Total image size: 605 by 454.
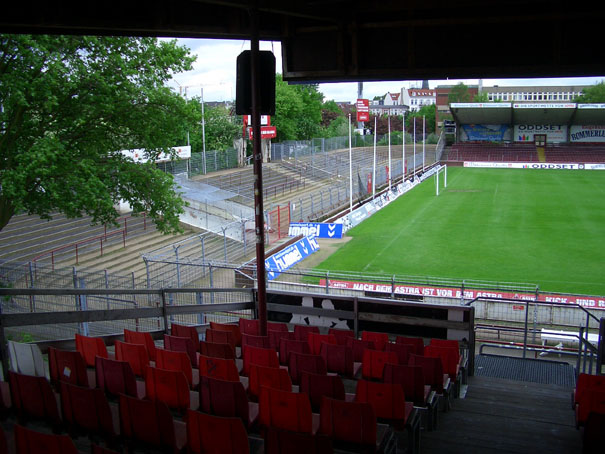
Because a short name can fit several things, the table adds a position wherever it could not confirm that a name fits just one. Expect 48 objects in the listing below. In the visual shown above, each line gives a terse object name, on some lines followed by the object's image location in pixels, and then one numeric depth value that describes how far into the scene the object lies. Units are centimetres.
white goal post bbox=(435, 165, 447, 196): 4612
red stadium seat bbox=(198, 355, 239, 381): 603
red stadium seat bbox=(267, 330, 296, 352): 859
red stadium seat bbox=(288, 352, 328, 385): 657
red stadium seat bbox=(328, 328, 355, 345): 846
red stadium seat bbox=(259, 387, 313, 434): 494
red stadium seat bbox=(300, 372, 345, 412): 563
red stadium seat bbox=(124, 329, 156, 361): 740
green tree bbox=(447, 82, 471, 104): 11131
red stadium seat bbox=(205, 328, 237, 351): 823
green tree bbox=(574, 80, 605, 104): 10300
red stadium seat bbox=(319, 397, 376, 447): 477
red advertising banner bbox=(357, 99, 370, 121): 3615
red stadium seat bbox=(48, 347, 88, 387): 565
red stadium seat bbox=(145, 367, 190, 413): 541
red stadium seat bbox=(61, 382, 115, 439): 462
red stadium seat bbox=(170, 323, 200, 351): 812
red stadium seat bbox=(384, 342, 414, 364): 756
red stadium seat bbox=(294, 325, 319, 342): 892
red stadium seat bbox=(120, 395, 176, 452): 445
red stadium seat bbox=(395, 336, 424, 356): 820
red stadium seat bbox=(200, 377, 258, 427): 511
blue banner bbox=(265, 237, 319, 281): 2220
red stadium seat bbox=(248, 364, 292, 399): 575
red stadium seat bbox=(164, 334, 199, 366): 724
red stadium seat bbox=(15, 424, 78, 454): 367
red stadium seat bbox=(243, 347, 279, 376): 671
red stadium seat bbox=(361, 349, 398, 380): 702
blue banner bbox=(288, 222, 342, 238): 2983
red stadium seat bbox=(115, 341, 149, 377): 647
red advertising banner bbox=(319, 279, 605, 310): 1623
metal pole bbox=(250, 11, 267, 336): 796
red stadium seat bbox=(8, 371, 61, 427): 480
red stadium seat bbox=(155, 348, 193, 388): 611
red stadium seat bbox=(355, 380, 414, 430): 553
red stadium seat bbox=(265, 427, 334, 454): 402
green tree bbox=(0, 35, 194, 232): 1223
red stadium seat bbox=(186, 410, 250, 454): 423
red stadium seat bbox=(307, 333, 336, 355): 835
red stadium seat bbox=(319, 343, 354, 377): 739
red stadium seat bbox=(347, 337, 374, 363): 802
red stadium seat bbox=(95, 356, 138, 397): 552
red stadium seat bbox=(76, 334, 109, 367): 677
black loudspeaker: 841
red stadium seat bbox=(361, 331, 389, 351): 875
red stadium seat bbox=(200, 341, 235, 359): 711
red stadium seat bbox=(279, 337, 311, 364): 755
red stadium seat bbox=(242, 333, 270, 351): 779
